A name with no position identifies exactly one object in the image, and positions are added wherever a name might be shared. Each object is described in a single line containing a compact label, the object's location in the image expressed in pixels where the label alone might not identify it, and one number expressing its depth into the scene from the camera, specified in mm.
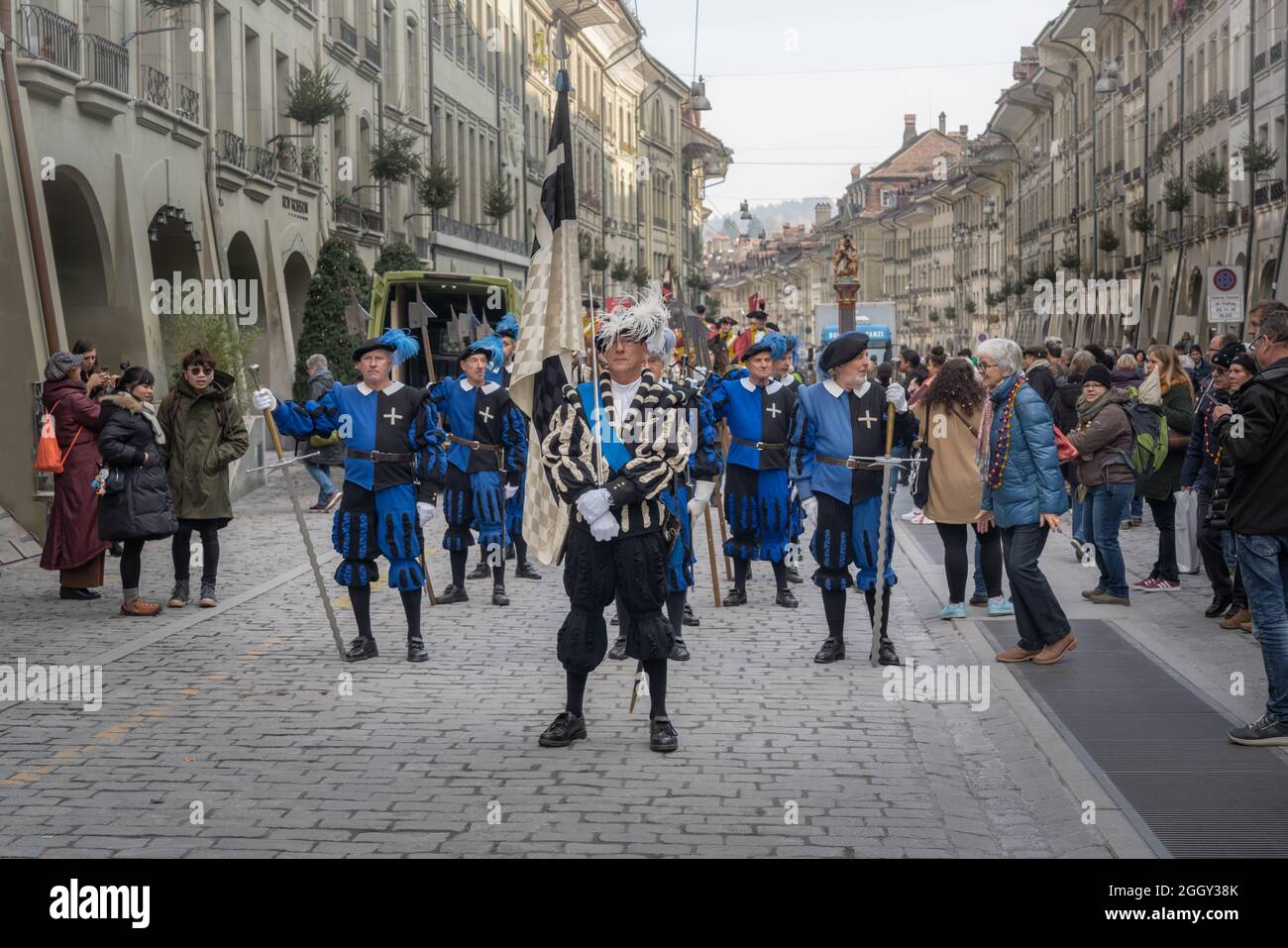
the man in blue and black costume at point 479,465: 12531
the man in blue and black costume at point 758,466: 12047
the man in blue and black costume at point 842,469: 9805
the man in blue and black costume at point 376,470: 9750
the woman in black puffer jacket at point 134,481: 11816
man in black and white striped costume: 7445
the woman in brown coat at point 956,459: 11086
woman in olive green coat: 12156
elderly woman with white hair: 9609
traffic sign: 23000
